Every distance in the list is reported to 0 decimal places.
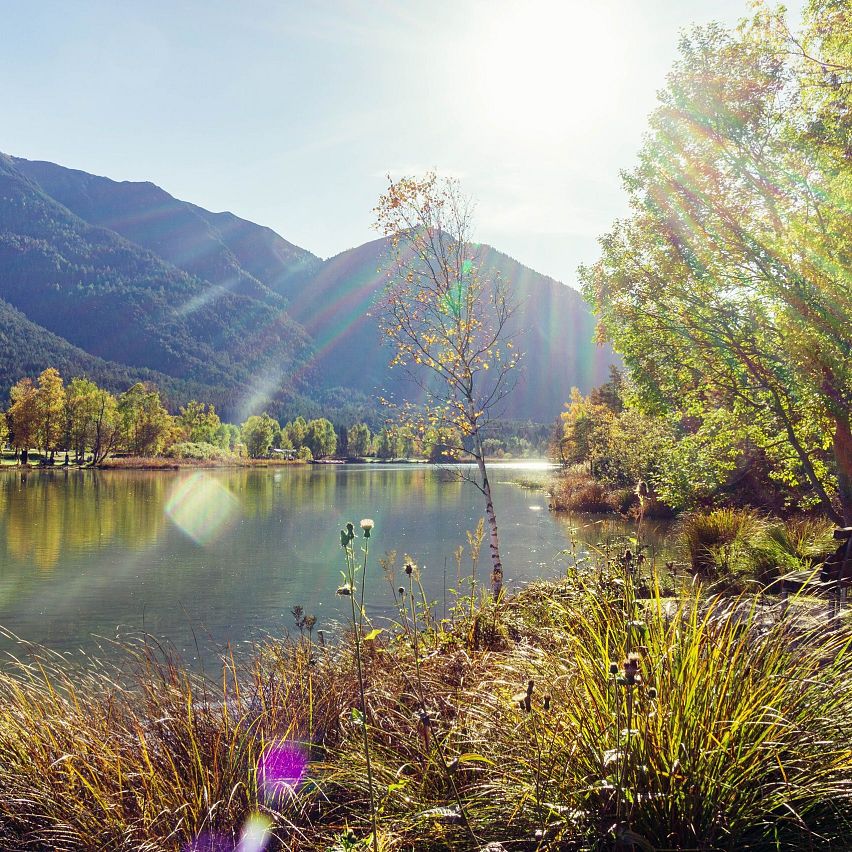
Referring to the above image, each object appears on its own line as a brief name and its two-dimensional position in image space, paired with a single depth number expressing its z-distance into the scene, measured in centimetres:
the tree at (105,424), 7194
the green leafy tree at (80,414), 7131
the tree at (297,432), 13012
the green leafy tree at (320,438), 13238
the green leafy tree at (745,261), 915
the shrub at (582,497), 3175
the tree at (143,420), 7664
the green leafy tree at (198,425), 9894
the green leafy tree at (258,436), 10300
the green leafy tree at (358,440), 14800
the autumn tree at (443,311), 946
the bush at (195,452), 8556
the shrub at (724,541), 1085
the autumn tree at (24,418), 6944
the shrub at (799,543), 970
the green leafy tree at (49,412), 7019
